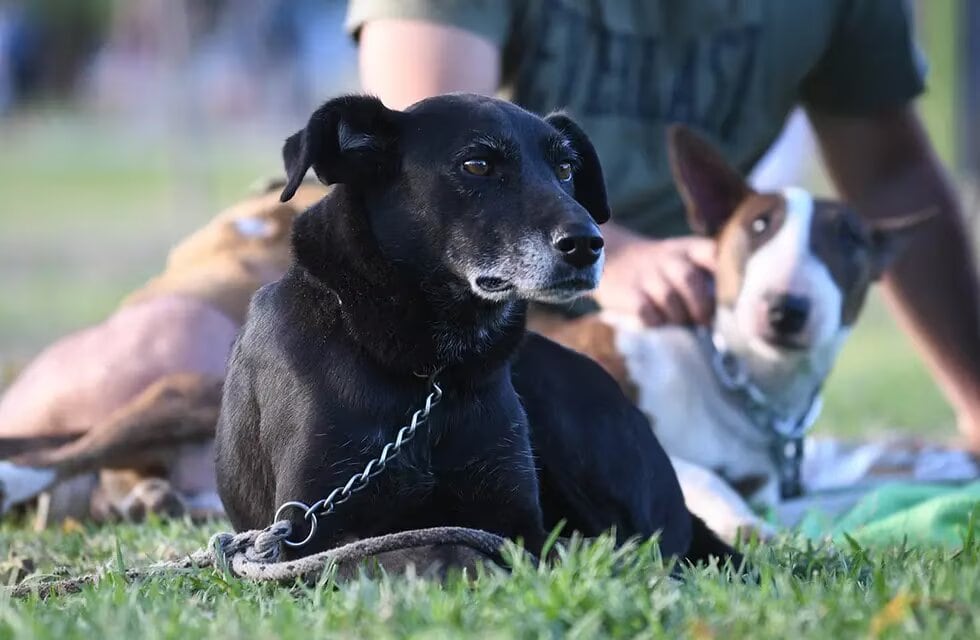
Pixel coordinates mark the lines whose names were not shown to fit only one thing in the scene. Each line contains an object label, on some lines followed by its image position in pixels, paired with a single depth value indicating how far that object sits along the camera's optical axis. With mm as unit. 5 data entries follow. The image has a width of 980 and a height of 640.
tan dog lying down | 7961
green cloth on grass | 6523
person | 8547
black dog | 4941
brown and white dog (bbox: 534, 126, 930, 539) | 8266
